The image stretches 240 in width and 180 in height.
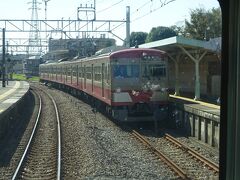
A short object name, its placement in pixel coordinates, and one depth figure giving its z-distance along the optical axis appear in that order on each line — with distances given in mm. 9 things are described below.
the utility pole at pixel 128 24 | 33688
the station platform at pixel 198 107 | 14113
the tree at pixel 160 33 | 68712
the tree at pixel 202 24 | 50281
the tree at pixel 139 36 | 82938
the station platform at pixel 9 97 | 20195
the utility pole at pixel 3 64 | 40106
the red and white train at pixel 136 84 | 17016
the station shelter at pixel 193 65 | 19625
